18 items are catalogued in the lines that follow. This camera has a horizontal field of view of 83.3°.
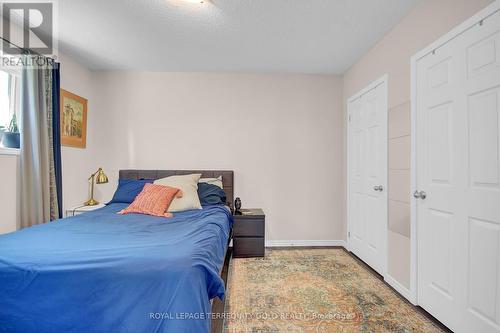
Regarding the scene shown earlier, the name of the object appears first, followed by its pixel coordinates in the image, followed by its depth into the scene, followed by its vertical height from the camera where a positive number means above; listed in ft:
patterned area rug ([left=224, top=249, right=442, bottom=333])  6.66 -3.75
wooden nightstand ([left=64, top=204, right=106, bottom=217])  11.15 -1.70
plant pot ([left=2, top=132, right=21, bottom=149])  8.98 +0.91
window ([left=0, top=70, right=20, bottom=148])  9.36 +2.27
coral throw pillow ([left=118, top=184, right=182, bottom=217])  9.39 -1.16
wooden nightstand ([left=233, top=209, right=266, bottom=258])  11.78 -2.87
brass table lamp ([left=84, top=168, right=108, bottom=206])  12.22 -0.59
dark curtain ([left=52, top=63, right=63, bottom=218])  10.40 +1.42
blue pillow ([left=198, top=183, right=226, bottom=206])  11.44 -1.15
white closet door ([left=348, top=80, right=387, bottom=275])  9.78 -0.37
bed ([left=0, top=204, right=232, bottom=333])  4.39 -1.96
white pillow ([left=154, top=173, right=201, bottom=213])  10.05 -0.89
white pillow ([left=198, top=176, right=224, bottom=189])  12.72 -0.63
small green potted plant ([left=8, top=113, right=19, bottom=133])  9.29 +1.38
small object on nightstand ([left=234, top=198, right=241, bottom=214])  12.42 -1.68
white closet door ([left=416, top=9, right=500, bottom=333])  5.47 -0.31
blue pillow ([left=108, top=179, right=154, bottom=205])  11.54 -0.94
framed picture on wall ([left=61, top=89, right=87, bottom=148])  11.59 +2.06
